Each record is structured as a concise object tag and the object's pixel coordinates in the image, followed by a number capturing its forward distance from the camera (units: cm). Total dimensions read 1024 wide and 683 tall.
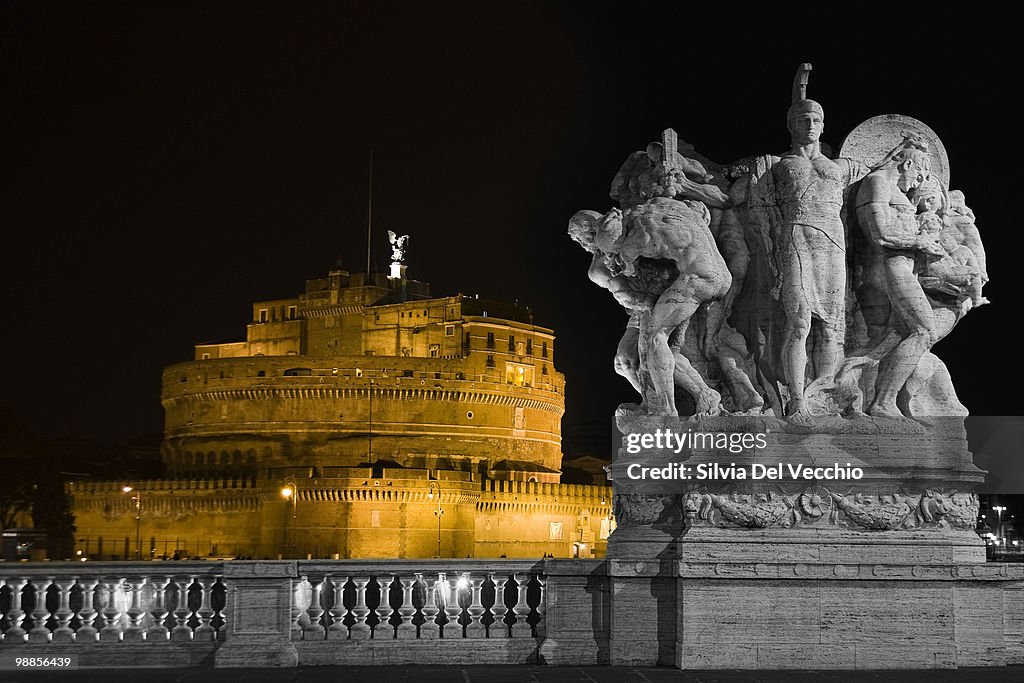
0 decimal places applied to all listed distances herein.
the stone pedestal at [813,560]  1013
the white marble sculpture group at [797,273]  1068
